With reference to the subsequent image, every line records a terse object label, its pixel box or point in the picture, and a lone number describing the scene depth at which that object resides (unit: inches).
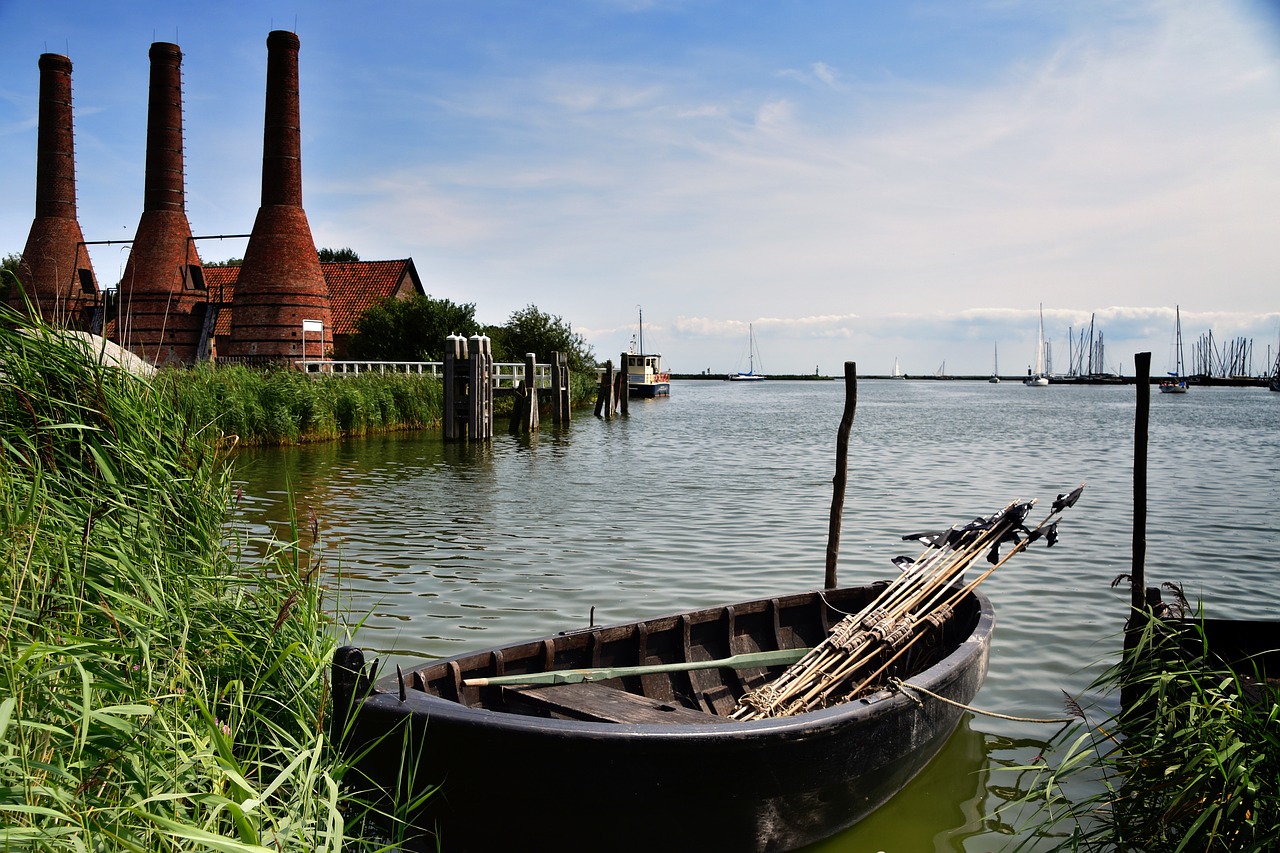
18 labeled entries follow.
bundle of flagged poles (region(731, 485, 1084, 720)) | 228.1
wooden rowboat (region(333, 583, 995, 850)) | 164.7
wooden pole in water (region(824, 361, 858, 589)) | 375.2
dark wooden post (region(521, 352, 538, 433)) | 1309.1
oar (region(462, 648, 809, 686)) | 198.5
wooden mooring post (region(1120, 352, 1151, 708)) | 258.5
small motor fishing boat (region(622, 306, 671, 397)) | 2876.5
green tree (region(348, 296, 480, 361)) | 1625.2
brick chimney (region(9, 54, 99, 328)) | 1418.6
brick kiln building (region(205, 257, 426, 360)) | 1786.4
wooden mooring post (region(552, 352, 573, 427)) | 1520.7
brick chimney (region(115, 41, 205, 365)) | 1314.0
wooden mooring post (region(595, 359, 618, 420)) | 1739.7
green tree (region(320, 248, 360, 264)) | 2930.6
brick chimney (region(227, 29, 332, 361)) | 1236.5
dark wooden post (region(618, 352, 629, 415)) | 1892.2
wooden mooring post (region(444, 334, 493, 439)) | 1115.3
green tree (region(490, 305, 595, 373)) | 2011.6
